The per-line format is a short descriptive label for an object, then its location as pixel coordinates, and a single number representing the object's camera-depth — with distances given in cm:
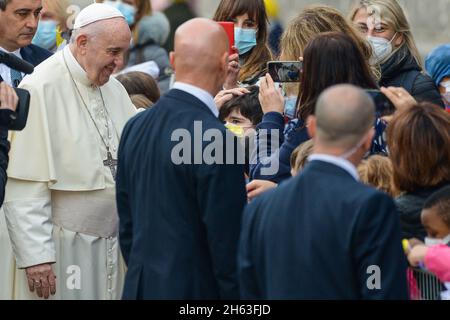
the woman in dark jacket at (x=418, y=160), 1141
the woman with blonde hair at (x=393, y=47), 1431
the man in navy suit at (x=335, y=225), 947
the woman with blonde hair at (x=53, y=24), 1871
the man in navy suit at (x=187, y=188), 1096
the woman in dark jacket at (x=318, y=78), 1225
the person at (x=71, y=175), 1331
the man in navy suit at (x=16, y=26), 1482
